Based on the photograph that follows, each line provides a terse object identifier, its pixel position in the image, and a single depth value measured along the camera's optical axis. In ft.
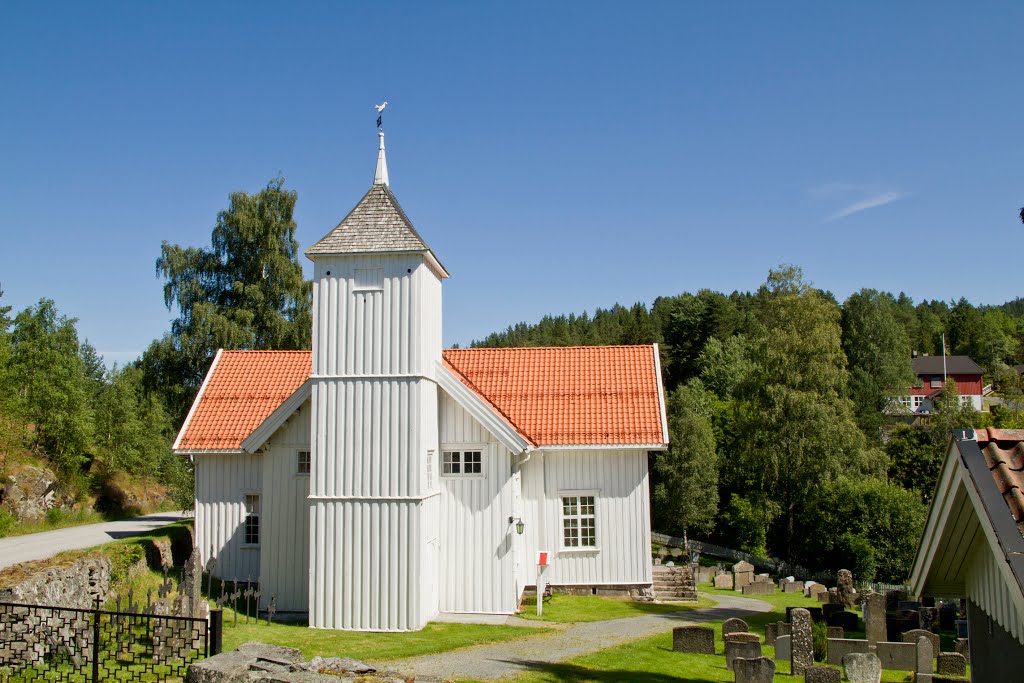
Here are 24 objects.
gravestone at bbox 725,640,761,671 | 53.98
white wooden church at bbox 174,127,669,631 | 60.64
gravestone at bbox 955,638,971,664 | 59.31
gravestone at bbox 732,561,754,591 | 94.72
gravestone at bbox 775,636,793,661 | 58.80
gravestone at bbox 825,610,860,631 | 72.33
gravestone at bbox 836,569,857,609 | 88.58
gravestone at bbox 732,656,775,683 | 48.91
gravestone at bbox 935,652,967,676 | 54.65
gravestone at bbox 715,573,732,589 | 95.76
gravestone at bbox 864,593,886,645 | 65.82
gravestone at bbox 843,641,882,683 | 50.37
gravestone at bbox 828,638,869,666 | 58.29
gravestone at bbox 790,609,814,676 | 54.90
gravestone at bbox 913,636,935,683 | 54.83
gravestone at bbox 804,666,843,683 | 49.29
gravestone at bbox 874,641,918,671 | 56.44
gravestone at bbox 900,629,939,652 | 56.80
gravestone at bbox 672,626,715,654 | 57.16
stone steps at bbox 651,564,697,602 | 79.25
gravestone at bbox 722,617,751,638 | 59.57
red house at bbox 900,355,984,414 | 244.42
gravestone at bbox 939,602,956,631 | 76.74
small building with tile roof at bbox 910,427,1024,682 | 15.49
